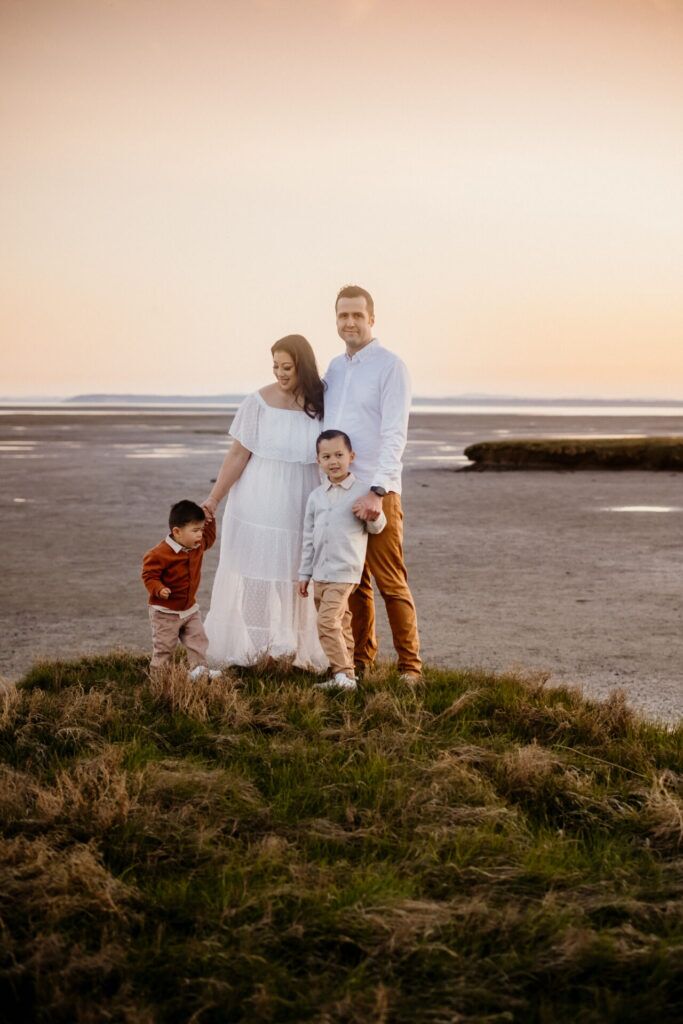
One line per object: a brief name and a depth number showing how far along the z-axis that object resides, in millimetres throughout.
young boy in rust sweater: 5660
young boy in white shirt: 5664
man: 5742
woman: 6105
